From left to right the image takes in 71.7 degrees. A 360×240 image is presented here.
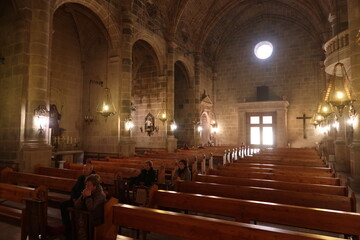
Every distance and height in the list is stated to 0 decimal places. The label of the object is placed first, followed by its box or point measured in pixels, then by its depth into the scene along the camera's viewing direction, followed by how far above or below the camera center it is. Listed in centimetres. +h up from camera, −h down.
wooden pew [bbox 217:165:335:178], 593 -81
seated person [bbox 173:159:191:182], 602 -79
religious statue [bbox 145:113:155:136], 1530 +90
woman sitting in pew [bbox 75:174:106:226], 334 -85
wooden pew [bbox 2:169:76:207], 521 -101
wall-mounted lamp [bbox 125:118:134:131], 1132 +64
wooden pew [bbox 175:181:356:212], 373 -95
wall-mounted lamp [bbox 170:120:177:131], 1511 +81
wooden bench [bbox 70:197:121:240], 300 -111
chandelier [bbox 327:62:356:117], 615 +109
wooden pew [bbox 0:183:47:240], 366 -112
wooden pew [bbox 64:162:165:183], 658 -89
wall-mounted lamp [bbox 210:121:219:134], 2184 +103
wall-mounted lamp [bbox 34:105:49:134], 739 +64
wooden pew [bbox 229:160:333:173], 659 -79
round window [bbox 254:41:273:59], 2122 +765
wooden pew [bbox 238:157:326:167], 813 -79
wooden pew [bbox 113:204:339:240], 230 -90
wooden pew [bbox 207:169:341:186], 521 -87
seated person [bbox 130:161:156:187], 574 -88
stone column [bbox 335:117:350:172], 1150 -59
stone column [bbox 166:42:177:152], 1515 +306
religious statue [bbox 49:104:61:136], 1155 +84
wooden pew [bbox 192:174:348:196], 444 -91
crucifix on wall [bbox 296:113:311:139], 1936 +149
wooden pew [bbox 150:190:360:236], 286 -95
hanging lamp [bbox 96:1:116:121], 1074 +154
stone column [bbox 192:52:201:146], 1817 +346
